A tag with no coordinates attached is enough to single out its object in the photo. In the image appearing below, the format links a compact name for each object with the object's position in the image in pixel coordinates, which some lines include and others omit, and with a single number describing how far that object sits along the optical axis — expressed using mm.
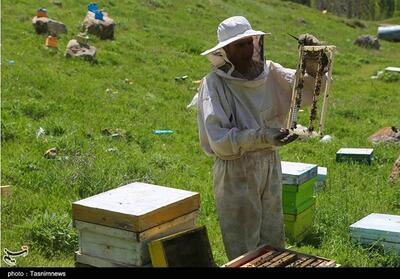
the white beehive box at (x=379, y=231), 5484
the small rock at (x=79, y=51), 13302
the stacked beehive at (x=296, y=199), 6062
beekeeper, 4270
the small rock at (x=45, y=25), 14297
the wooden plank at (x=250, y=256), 3621
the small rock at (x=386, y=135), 10602
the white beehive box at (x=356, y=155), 8906
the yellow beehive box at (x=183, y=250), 3666
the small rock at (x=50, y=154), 7953
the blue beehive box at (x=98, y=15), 15973
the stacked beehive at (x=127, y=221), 3764
